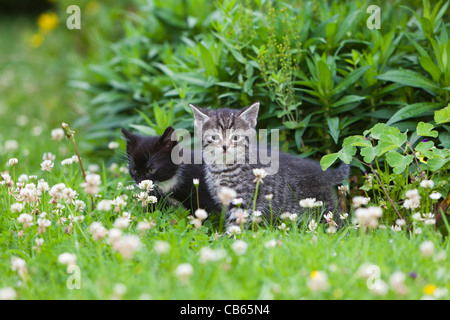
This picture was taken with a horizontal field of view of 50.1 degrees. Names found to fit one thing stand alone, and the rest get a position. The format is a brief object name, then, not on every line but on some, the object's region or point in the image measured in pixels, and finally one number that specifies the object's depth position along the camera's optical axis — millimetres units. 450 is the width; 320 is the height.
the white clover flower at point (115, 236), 2398
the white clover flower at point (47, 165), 3637
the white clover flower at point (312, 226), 3271
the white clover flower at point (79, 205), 3359
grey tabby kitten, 3598
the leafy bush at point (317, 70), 3965
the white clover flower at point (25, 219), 2905
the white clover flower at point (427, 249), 2387
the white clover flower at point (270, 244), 2633
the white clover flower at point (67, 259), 2463
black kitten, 3842
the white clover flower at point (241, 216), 2898
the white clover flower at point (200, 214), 2805
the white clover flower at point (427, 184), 3109
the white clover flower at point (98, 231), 2650
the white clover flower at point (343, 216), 3417
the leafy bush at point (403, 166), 3342
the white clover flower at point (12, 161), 3590
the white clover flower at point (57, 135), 4160
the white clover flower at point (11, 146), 5098
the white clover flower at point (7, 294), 2229
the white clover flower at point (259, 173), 2999
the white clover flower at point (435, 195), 3098
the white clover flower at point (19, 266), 2531
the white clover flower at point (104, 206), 2758
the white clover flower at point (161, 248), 2381
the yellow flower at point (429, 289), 2303
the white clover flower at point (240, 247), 2605
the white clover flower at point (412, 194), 2877
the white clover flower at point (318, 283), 2109
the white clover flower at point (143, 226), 2629
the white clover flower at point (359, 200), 2987
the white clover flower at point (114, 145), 4750
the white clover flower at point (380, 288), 2201
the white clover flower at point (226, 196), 2761
